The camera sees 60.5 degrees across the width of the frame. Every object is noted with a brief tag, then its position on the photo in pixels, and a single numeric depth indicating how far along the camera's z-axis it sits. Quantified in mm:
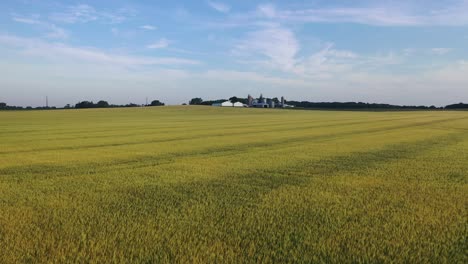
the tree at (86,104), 138300
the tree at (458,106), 174962
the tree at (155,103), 158475
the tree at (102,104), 143950
